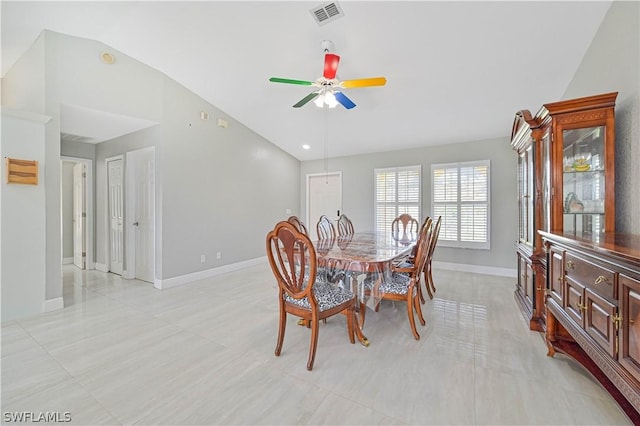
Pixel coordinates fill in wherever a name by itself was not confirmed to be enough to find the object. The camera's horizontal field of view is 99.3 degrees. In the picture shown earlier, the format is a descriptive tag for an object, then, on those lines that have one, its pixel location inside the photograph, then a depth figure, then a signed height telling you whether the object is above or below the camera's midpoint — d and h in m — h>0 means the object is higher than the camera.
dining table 2.18 -0.42
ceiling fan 2.48 +1.26
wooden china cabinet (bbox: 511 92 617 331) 2.03 +0.29
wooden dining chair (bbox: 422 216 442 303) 3.01 -0.80
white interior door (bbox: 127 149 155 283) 4.23 +0.03
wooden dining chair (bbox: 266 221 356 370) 1.90 -0.68
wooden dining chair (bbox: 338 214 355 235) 4.37 -0.26
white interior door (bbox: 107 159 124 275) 4.70 -0.04
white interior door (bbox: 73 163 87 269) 5.15 -0.02
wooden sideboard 1.17 -0.51
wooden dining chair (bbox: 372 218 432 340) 2.48 -0.71
